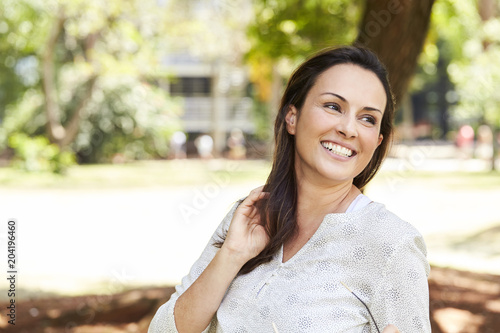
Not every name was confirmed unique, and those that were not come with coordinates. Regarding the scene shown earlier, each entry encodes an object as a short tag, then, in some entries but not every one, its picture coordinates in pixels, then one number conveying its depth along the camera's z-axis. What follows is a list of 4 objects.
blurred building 38.00
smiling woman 1.55
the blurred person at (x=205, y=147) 32.69
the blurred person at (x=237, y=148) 33.34
